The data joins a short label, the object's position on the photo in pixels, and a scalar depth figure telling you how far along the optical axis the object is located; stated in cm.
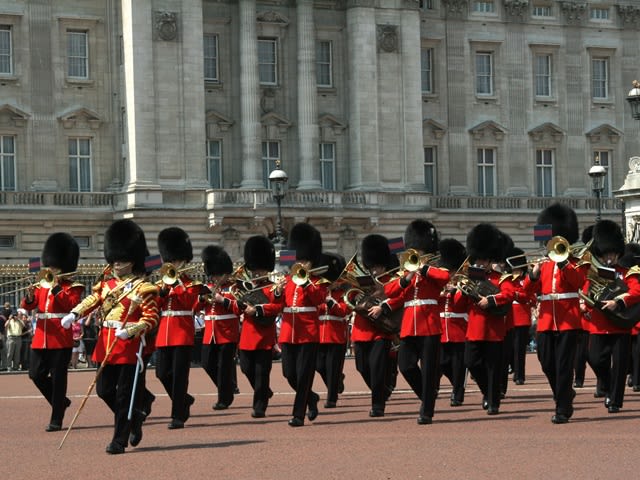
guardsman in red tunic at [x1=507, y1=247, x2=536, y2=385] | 2059
